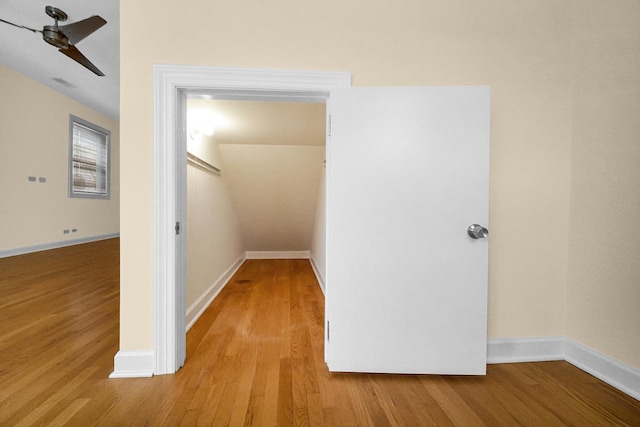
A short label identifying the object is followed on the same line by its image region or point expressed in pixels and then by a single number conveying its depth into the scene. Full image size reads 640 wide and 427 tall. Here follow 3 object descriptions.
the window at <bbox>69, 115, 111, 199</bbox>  6.00
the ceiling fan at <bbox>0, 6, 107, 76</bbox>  2.37
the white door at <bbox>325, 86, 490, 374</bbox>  1.57
